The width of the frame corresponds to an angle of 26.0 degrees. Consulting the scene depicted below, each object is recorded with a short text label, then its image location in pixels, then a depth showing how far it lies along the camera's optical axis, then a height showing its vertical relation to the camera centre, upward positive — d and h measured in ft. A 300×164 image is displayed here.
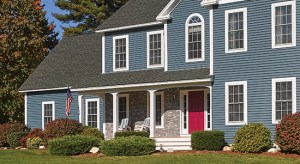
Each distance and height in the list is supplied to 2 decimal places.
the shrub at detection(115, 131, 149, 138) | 101.30 -8.05
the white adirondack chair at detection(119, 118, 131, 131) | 112.40 -7.47
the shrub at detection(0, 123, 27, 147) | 122.62 -9.19
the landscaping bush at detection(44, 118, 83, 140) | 108.06 -7.76
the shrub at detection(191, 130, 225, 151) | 89.15 -7.95
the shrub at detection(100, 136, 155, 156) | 86.99 -8.69
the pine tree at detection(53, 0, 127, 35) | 200.13 +21.83
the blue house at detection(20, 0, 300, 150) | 88.74 +1.74
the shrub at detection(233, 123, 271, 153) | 84.53 -7.35
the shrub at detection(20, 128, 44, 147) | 115.03 -9.53
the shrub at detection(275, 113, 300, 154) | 80.79 -6.38
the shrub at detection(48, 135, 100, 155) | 92.79 -9.07
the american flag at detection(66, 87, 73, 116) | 104.48 -3.68
